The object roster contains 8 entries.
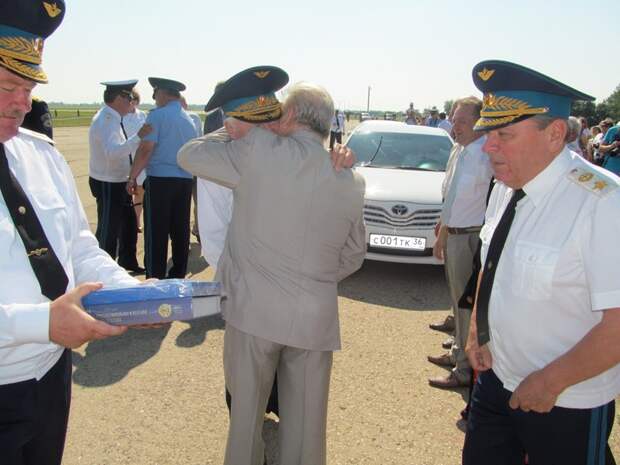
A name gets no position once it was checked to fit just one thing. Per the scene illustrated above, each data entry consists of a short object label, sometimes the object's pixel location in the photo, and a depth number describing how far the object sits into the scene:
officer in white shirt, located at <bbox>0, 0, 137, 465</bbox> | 1.41
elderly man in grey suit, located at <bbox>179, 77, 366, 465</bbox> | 2.11
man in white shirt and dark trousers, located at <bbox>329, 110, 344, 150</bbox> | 16.93
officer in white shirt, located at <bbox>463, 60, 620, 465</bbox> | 1.59
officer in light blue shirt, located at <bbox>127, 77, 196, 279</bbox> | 5.00
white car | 5.81
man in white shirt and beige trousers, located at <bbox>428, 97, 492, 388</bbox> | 3.73
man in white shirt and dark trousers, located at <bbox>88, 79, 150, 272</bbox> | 5.24
